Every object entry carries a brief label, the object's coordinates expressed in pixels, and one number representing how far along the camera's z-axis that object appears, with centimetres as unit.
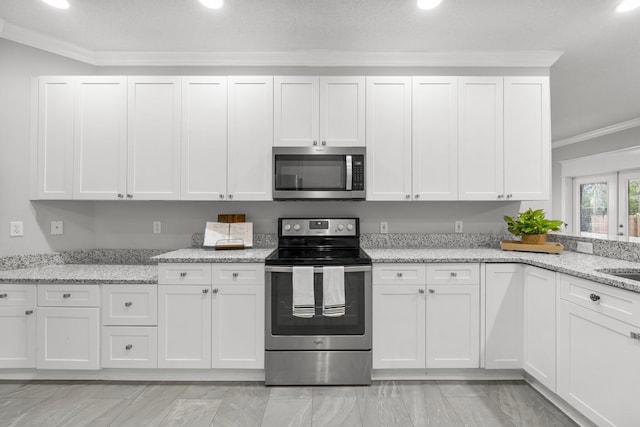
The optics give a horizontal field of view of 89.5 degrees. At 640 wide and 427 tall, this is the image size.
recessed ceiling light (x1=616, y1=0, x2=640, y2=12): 215
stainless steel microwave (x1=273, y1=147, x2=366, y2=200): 263
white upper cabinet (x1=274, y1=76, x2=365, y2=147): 269
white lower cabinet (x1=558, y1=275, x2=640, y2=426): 156
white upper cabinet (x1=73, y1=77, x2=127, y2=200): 266
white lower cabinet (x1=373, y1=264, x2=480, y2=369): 239
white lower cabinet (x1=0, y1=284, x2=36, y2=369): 231
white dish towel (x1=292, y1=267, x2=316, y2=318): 228
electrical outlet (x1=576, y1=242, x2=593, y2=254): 250
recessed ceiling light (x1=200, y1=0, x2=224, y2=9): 217
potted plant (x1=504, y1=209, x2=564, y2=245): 261
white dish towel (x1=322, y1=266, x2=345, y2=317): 229
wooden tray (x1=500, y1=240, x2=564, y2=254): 254
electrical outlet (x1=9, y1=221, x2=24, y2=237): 260
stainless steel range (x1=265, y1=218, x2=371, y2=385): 234
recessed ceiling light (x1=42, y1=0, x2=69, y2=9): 220
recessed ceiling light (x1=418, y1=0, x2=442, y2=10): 215
